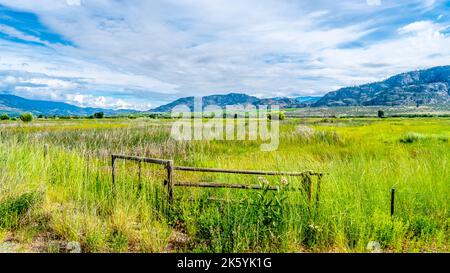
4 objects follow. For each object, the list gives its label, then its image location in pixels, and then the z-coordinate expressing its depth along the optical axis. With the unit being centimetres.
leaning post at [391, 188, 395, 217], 628
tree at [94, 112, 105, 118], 11669
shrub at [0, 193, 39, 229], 563
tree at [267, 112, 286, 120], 7620
